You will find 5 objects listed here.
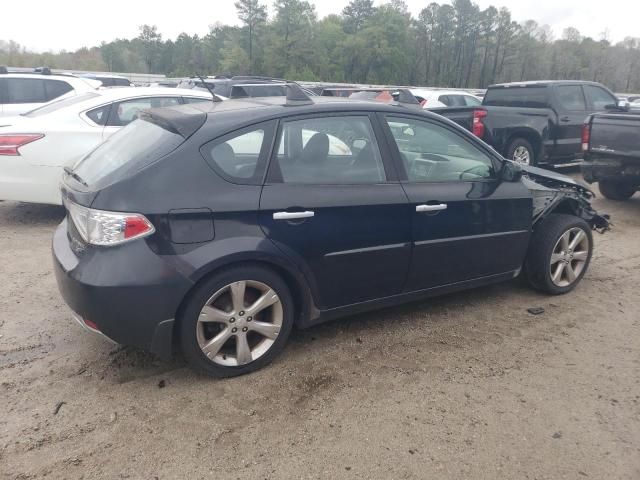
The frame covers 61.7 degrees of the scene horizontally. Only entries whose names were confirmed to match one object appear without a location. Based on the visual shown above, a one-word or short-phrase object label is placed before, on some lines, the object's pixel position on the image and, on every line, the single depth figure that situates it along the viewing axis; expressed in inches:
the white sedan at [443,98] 524.4
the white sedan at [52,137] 227.5
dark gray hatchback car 112.1
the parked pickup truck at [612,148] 270.1
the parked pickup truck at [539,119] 383.9
